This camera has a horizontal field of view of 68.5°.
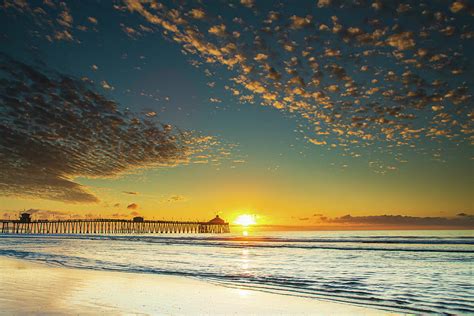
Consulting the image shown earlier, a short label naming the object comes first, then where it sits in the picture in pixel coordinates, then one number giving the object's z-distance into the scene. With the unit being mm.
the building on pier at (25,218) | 166500
